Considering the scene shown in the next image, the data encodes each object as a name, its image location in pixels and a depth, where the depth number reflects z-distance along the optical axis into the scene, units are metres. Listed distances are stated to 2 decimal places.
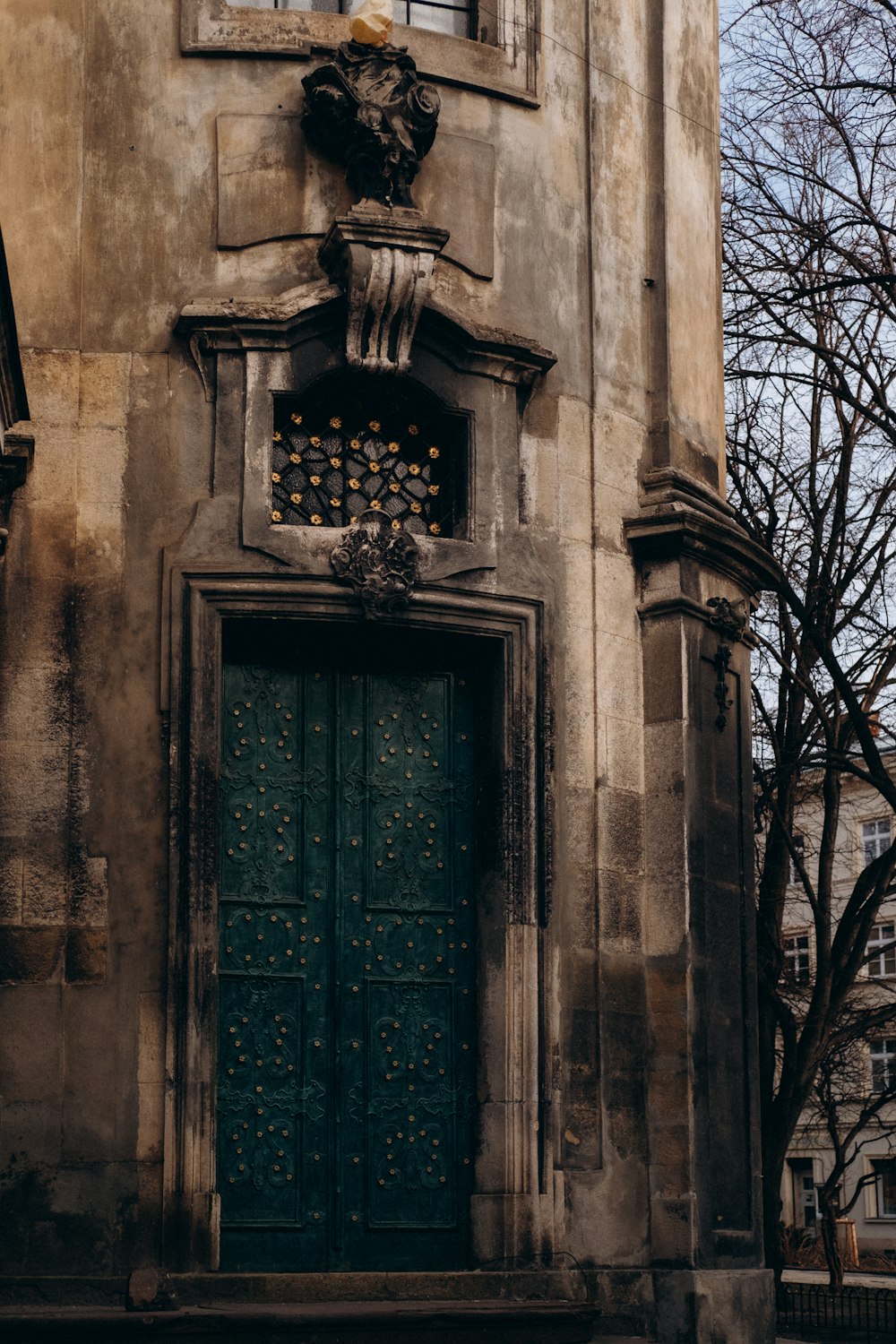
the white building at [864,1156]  49.19
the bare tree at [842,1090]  23.38
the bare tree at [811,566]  19.83
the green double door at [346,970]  12.56
